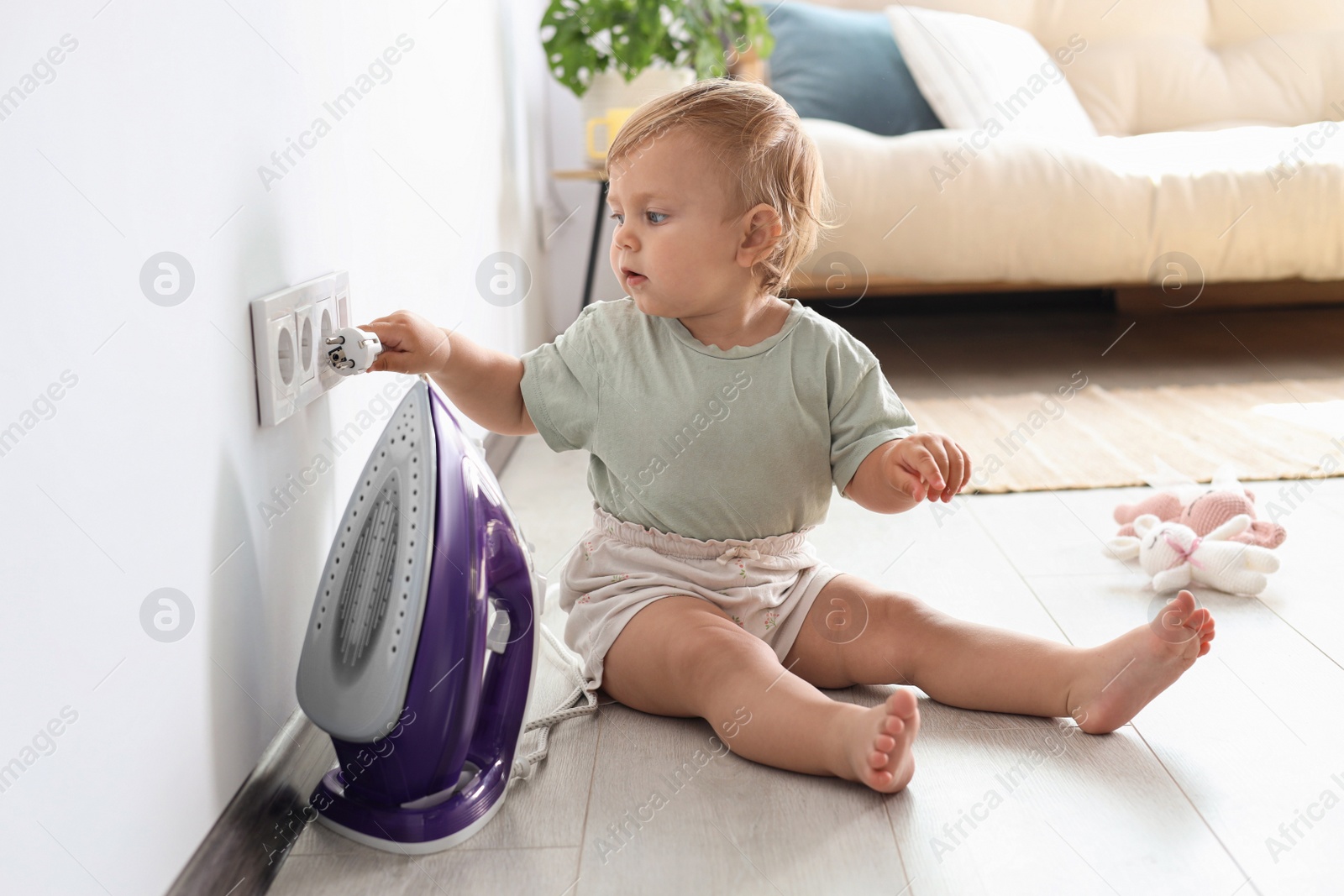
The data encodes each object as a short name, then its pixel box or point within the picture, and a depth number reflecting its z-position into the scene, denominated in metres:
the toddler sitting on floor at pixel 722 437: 0.86
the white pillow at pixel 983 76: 2.27
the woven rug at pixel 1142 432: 1.51
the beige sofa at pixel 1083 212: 2.03
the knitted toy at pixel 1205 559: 1.09
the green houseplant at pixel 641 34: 2.14
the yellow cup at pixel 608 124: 2.17
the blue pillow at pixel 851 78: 2.40
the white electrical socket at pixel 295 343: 0.71
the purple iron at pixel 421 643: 0.68
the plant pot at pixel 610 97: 2.23
